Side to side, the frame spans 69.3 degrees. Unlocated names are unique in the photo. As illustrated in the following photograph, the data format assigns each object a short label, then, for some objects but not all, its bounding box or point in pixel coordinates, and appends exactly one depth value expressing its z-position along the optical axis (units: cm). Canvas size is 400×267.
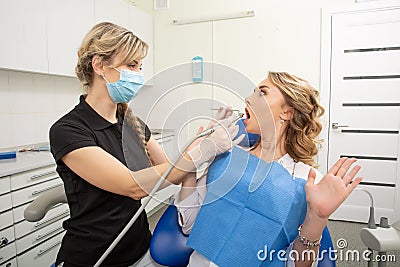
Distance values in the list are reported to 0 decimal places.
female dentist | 85
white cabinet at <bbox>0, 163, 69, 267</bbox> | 150
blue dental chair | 99
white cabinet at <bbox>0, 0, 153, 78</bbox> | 185
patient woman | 81
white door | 283
